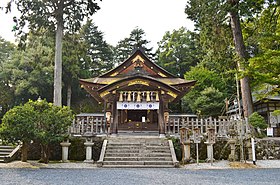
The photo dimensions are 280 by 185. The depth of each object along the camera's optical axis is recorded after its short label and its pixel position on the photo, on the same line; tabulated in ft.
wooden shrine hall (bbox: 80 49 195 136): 43.06
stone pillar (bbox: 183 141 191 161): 33.32
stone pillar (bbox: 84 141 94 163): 34.39
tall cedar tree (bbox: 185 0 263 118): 38.29
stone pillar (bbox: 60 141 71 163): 34.47
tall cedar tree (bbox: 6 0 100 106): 43.86
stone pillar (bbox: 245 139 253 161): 33.77
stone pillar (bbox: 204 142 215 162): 32.81
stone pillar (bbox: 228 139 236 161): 33.20
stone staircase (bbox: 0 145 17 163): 32.31
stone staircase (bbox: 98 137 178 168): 30.81
